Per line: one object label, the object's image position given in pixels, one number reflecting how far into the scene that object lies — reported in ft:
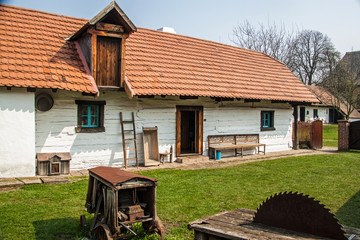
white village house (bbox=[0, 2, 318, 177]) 28.73
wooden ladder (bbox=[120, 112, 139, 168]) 35.17
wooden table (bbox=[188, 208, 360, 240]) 9.72
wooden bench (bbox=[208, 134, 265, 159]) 43.75
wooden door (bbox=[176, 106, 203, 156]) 42.52
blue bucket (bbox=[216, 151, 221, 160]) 43.32
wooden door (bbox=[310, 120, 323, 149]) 58.95
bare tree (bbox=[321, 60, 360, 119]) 103.35
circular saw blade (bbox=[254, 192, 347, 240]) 9.53
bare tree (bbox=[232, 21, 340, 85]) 127.44
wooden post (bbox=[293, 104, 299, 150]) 56.13
